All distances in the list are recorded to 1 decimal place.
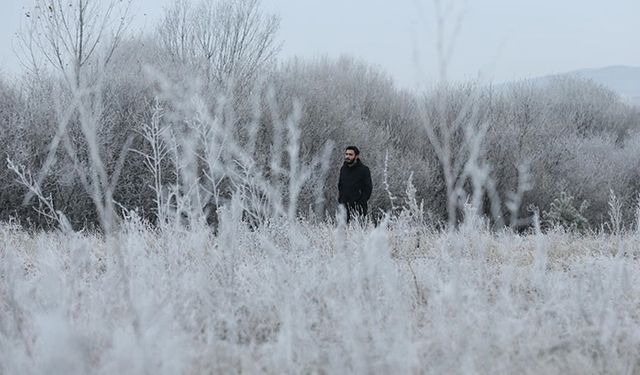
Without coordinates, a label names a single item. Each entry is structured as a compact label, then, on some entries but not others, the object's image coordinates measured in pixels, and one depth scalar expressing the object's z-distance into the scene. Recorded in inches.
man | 713.0
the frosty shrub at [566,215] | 1080.2
